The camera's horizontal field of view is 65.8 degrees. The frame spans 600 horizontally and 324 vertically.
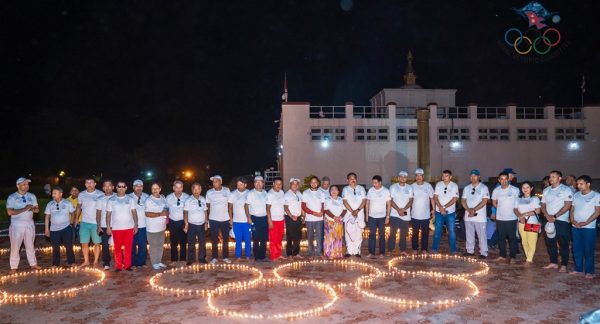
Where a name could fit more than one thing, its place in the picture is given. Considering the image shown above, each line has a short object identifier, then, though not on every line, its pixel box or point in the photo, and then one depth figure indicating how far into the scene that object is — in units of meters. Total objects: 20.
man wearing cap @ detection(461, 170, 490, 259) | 10.76
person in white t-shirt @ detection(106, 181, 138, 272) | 9.68
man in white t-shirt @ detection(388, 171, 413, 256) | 11.32
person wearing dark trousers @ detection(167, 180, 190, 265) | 10.22
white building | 35.00
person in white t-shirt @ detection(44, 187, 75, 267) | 10.20
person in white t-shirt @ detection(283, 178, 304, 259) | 10.95
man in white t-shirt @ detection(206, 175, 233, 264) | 10.56
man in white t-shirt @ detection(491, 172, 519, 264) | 10.28
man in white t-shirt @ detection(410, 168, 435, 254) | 11.38
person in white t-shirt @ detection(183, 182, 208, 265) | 10.27
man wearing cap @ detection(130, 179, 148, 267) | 10.03
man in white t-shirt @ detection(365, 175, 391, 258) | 11.14
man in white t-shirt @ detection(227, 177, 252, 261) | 10.68
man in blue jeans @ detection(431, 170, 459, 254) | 11.30
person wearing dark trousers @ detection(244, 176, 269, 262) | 10.71
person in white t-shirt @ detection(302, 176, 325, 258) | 11.05
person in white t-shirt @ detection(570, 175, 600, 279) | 8.85
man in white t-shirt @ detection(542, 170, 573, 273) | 9.27
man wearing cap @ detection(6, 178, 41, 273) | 9.91
